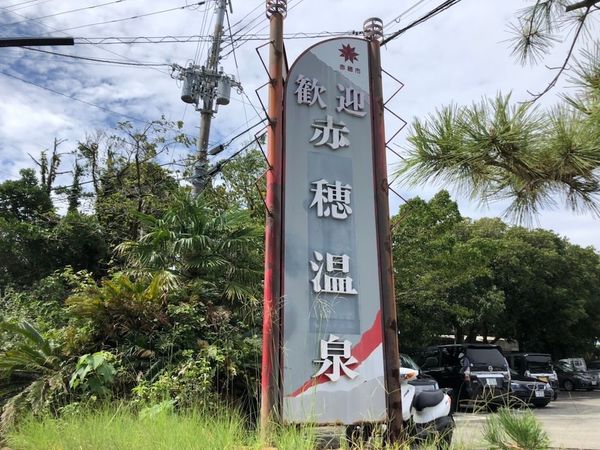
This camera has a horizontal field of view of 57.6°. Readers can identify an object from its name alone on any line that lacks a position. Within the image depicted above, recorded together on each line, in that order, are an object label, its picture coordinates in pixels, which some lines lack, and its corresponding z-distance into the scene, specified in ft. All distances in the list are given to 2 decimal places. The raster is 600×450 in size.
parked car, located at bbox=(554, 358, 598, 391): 87.04
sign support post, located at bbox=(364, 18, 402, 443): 18.75
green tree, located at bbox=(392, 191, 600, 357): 52.49
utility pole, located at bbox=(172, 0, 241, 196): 48.91
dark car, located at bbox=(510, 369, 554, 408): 49.96
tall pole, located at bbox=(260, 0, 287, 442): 17.34
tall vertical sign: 17.89
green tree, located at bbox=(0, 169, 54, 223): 63.93
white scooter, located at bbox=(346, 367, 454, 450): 19.72
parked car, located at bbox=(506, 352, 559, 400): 64.17
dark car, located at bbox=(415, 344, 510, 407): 45.24
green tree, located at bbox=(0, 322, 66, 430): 24.76
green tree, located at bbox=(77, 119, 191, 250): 53.83
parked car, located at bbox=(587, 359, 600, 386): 89.86
